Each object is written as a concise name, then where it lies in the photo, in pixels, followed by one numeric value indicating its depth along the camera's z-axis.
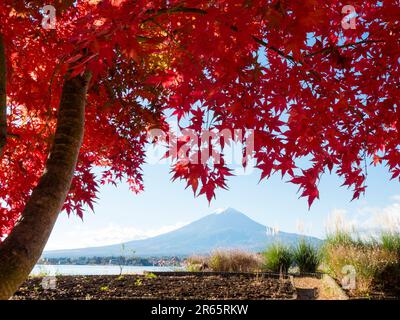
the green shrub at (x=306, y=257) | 10.74
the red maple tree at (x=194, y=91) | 2.78
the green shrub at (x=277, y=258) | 10.66
